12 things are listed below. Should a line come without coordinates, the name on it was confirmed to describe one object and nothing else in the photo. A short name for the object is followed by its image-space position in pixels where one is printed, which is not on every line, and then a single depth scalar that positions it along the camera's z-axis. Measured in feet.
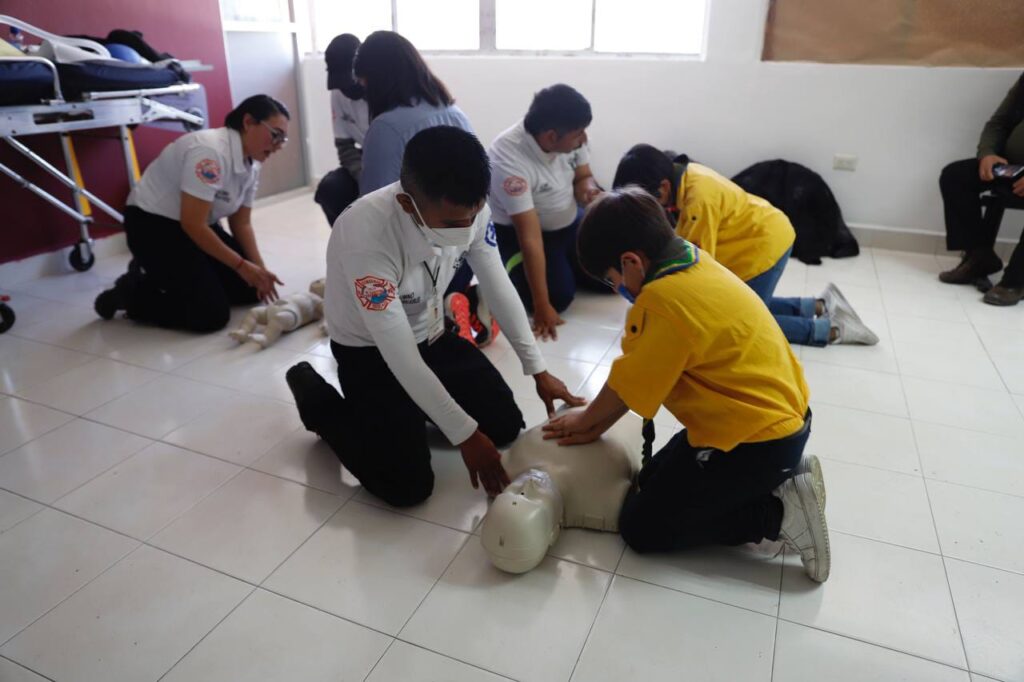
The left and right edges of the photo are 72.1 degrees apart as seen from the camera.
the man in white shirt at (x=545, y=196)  7.89
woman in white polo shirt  8.41
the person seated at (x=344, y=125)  9.86
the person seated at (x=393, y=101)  7.20
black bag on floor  12.03
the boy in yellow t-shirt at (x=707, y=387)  4.27
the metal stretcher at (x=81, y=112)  8.38
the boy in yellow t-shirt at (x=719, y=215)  7.06
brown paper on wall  11.07
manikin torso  4.68
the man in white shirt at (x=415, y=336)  4.76
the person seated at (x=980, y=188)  10.53
